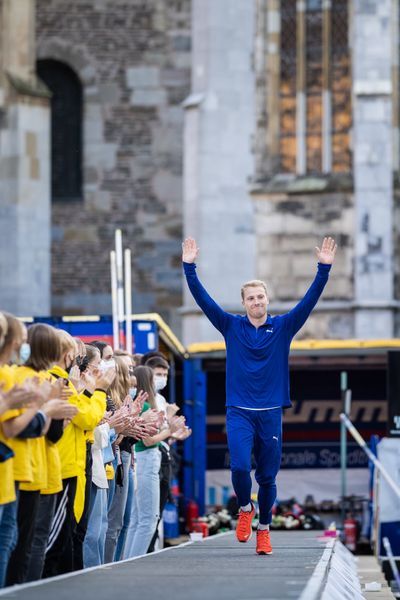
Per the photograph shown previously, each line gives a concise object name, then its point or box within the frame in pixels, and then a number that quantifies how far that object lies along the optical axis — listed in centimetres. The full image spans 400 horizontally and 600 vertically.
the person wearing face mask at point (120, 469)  1280
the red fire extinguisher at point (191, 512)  2295
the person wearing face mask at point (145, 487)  1341
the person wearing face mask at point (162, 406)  1492
